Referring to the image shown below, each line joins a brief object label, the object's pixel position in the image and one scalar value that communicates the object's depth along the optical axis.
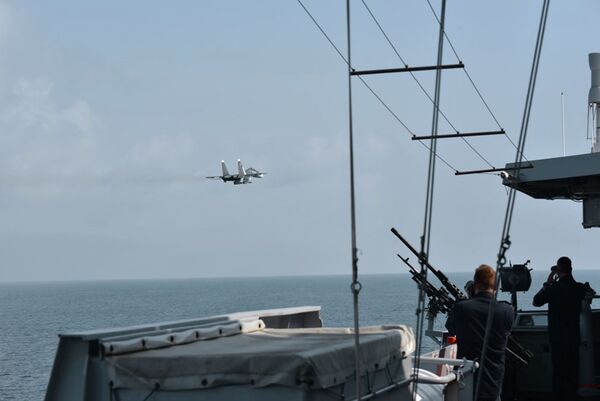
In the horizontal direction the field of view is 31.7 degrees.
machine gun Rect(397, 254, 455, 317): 15.88
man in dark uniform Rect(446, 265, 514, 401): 8.16
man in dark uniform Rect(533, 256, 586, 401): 11.03
